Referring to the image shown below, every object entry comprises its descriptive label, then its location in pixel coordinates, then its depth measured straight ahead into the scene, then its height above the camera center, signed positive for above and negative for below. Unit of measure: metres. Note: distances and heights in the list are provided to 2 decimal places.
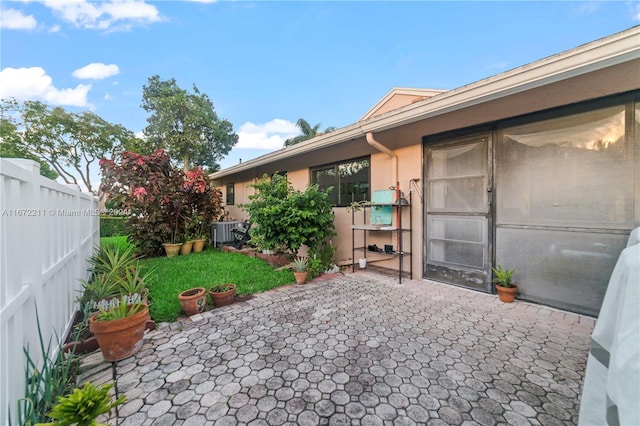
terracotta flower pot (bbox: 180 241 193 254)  6.68 -0.97
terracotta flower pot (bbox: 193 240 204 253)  7.06 -0.98
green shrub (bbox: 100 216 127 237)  11.56 -0.65
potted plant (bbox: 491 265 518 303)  3.14 -1.02
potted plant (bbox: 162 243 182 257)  6.35 -0.95
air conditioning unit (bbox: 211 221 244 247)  7.66 -0.66
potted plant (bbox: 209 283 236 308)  3.21 -1.11
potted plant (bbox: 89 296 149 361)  2.03 -1.00
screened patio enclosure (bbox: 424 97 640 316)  2.60 +0.09
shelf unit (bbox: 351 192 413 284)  4.17 -0.46
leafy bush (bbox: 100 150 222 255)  5.61 +0.41
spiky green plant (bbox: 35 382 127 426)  1.03 -0.85
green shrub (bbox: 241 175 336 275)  4.52 -0.12
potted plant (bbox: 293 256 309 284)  4.15 -1.05
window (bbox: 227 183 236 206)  9.96 +0.76
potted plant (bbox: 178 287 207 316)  2.92 -1.09
